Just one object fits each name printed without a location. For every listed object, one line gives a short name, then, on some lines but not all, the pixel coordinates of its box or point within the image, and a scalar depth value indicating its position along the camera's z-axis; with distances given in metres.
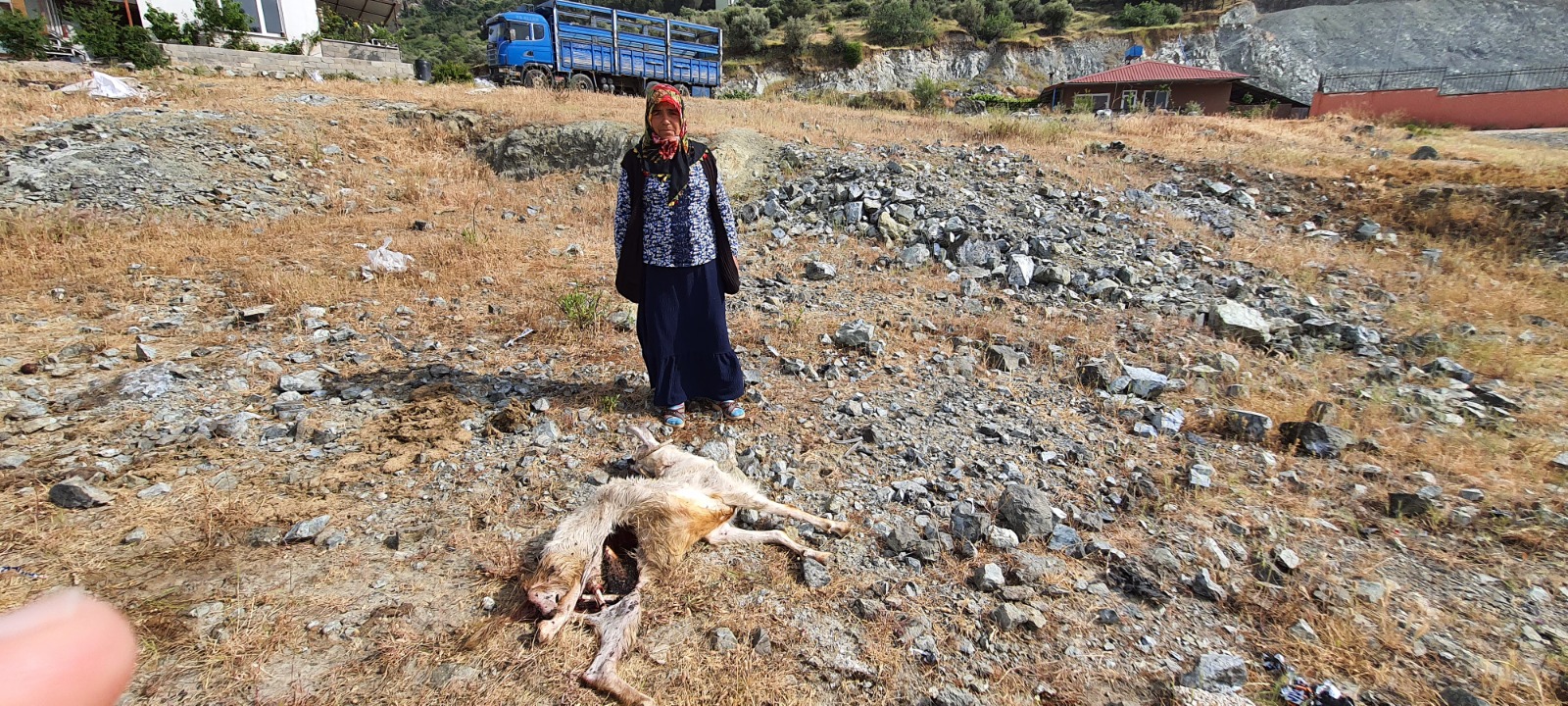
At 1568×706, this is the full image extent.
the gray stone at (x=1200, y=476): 2.94
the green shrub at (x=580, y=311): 4.39
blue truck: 16.41
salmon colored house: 23.41
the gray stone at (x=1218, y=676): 1.94
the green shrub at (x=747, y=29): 35.72
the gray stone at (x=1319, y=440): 3.22
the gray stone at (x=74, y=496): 2.44
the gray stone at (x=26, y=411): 2.97
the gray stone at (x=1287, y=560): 2.42
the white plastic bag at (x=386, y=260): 5.27
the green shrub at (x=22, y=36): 13.59
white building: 19.86
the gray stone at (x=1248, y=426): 3.36
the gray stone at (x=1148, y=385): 3.80
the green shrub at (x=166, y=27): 16.23
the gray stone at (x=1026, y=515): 2.58
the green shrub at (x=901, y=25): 36.28
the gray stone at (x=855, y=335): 4.27
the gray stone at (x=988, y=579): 2.30
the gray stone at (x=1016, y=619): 2.14
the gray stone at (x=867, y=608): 2.18
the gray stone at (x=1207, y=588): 2.29
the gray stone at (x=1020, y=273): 5.64
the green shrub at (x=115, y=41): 13.62
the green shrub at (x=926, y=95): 24.58
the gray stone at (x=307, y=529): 2.38
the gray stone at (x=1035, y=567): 2.34
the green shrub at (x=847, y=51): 34.03
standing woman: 3.05
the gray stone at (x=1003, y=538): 2.51
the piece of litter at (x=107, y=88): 9.77
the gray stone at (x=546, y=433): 3.08
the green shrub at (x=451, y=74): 15.84
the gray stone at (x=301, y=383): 3.44
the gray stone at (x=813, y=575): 2.31
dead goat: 2.08
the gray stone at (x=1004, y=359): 4.16
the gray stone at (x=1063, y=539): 2.53
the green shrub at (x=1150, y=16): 37.81
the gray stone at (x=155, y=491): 2.55
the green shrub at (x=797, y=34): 34.59
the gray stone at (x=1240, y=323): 4.68
